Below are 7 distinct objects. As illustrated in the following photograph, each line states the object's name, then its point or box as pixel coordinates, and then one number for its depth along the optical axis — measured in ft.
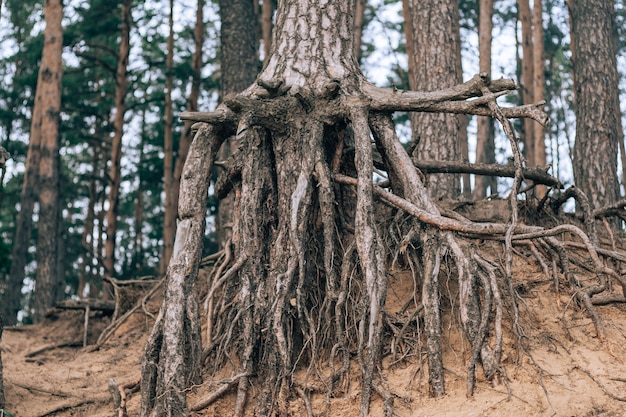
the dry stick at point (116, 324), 28.68
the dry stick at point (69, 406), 21.74
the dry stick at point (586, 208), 22.63
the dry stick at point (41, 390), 23.15
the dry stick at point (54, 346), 28.55
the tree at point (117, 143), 59.67
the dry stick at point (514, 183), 18.10
